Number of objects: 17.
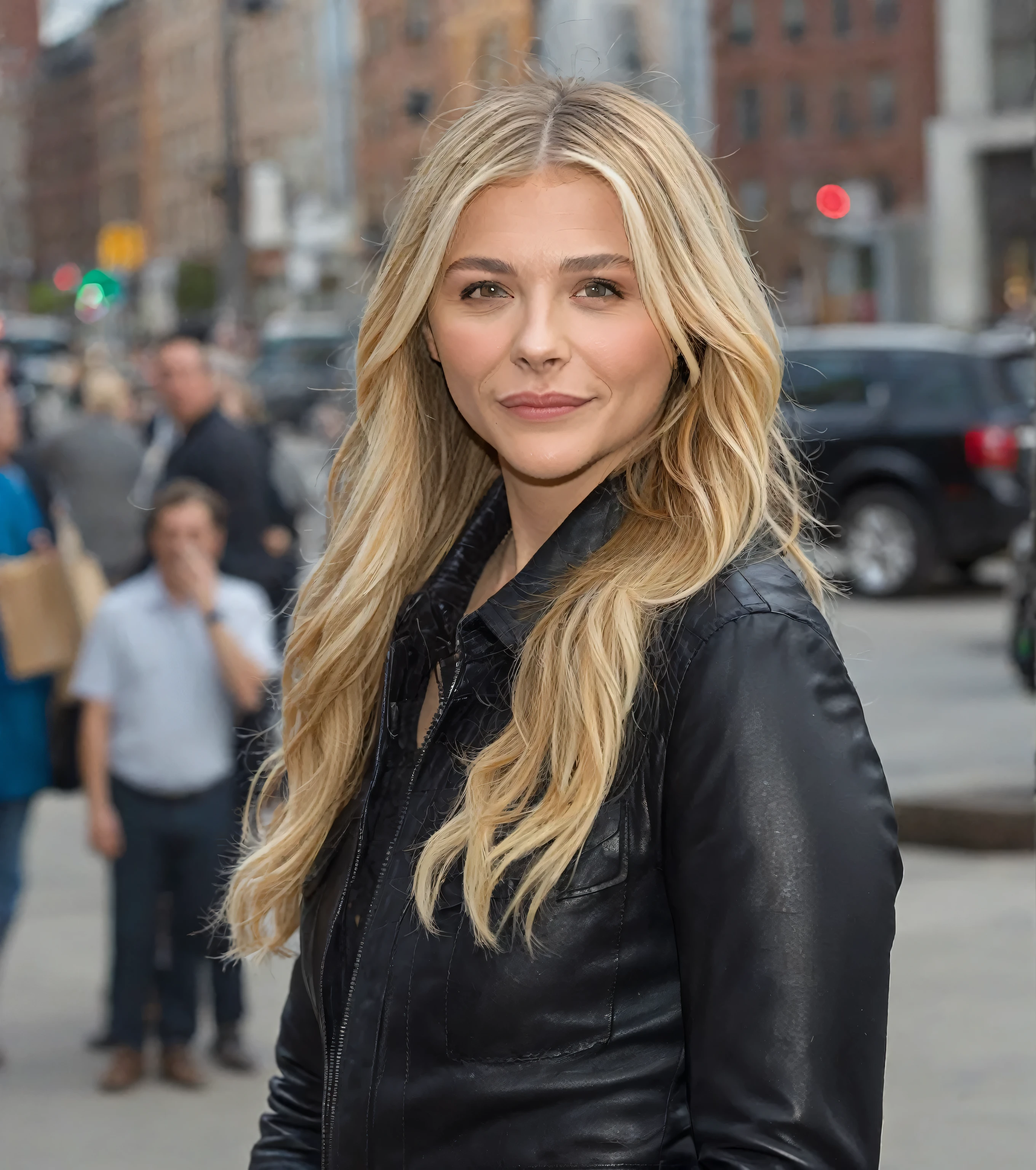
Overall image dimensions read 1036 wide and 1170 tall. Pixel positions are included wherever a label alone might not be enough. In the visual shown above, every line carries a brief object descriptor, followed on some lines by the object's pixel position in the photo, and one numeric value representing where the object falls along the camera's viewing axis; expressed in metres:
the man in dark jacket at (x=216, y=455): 7.50
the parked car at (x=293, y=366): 35.97
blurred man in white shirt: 5.46
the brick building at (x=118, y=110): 83.81
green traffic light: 28.76
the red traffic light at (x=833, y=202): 24.28
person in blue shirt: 5.74
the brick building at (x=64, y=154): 90.44
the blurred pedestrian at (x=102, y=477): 10.68
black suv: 14.59
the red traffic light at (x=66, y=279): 43.19
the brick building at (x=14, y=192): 75.06
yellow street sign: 34.22
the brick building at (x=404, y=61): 45.78
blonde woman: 1.45
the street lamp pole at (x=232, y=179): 26.36
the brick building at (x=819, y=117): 52.94
